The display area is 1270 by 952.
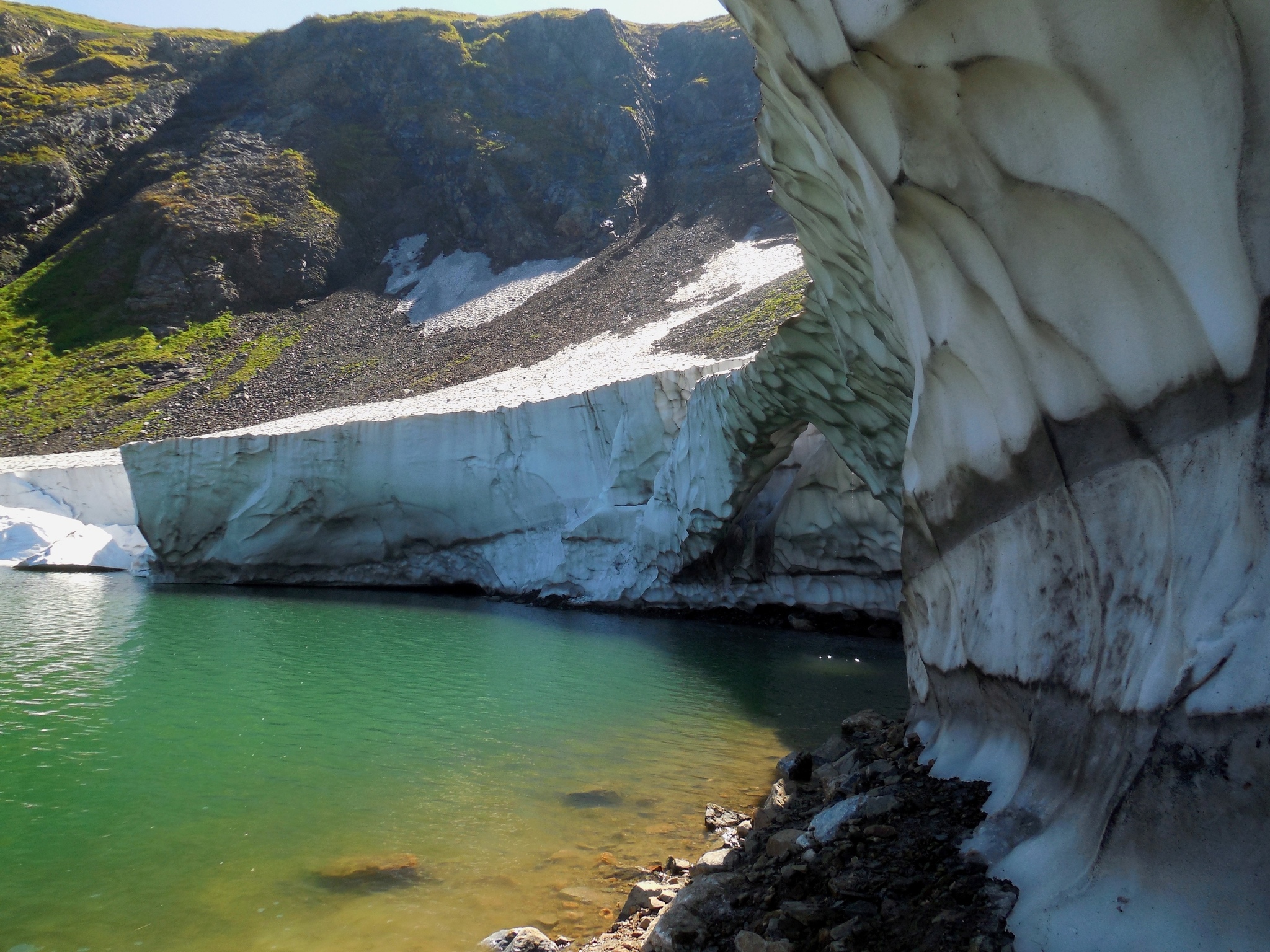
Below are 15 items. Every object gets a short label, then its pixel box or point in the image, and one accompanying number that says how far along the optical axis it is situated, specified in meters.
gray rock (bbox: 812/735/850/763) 4.62
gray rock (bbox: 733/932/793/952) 1.95
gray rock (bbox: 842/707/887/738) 4.93
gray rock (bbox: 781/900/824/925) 2.00
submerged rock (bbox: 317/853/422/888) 3.38
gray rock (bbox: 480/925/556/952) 2.76
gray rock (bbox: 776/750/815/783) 4.35
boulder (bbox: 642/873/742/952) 2.38
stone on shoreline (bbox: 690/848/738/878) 3.01
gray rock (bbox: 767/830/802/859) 2.63
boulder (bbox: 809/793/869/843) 2.49
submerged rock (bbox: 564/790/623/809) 4.32
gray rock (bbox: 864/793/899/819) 2.46
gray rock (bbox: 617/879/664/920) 3.01
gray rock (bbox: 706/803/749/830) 4.00
